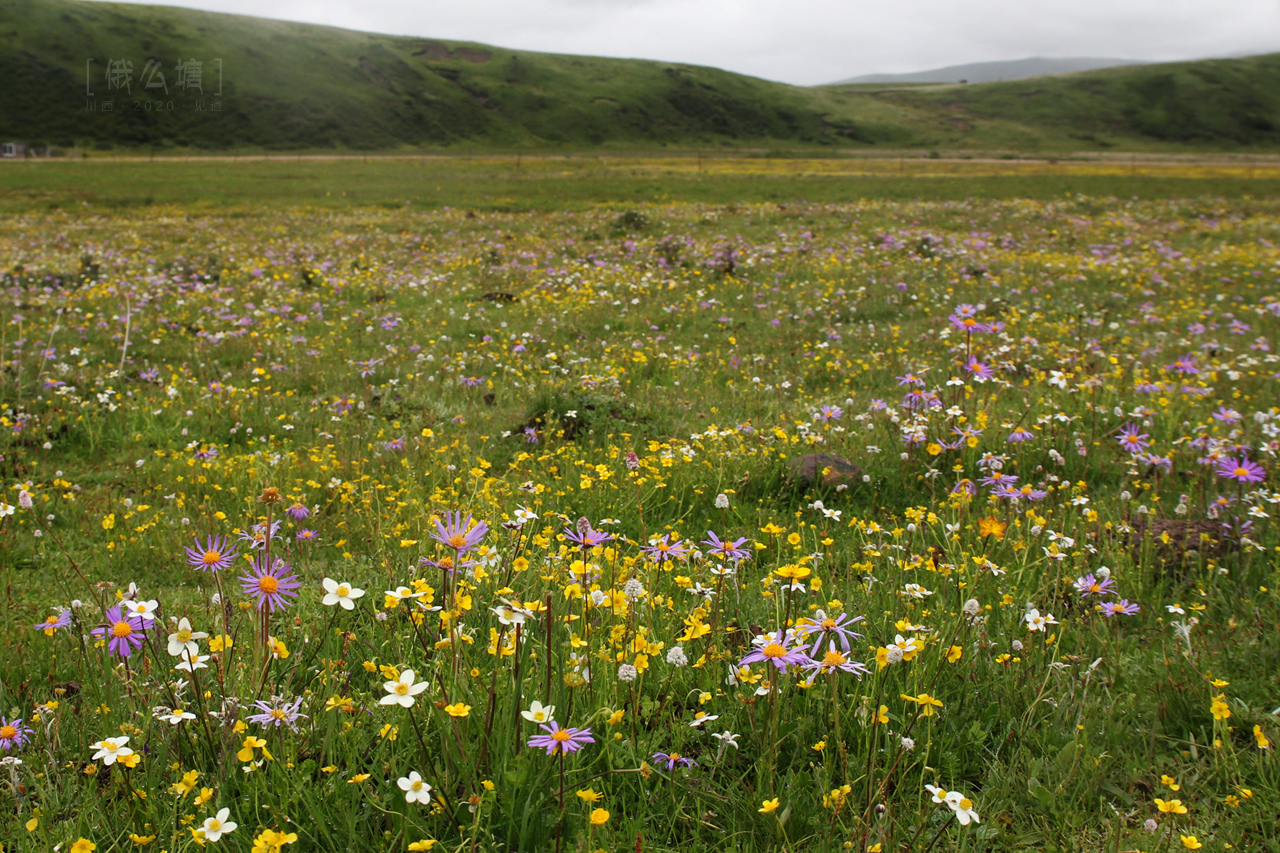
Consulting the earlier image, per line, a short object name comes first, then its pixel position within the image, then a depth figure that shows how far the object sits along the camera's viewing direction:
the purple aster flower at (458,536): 2.00
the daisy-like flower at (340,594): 1.92
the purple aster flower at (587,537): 2.25
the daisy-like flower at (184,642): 2.04
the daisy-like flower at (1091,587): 2.88
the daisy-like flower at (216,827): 1.76
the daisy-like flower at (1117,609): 2.79
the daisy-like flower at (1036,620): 2.66
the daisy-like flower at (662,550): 2.67
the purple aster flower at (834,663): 1.97
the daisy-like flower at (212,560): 2.31
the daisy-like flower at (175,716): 1.99
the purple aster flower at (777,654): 2.01
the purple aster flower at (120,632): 2.12
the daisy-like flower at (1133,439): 4.72
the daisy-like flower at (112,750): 1.86
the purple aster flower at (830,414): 5.58
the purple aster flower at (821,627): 2.07
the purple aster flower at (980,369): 4.68
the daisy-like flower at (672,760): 2.10
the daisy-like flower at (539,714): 1.89
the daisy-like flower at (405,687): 1.88
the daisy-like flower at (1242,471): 3.76
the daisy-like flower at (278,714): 2.09
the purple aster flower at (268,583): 2.08
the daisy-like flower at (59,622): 2.41
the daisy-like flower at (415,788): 1.79
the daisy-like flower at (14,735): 2.08
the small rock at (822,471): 4.77
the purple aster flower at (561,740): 1.79
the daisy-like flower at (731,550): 2.65
